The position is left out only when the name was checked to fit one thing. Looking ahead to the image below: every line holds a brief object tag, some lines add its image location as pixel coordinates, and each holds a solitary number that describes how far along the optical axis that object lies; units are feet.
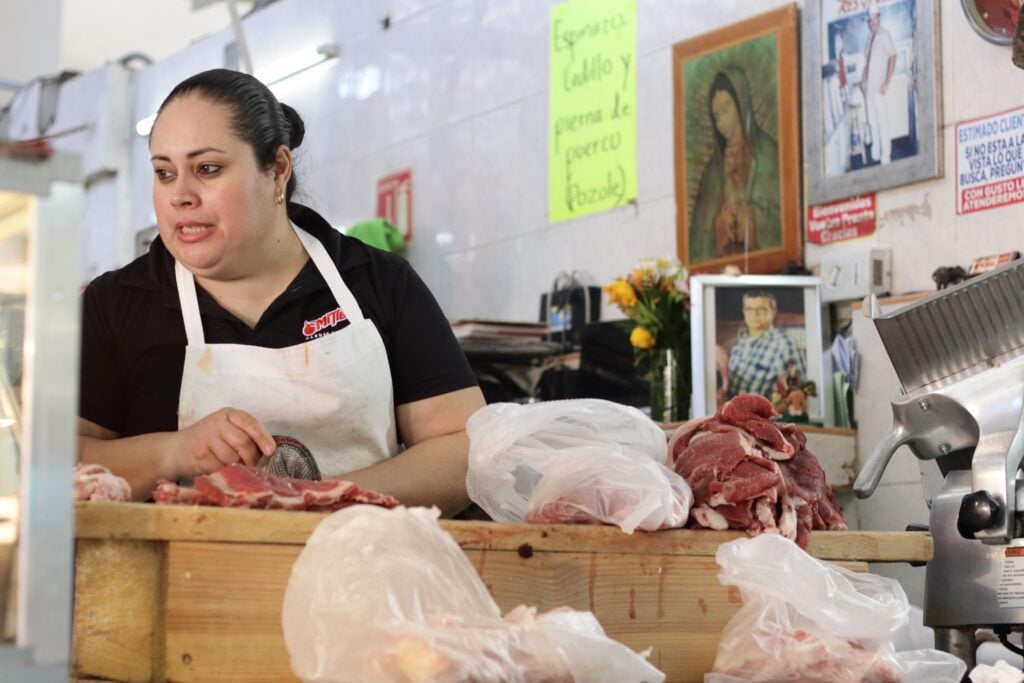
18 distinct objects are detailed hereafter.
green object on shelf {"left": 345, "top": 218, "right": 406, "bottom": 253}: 23.00
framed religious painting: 17.28
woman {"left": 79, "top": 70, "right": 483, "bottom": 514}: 10.05
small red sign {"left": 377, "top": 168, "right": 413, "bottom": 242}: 23.66
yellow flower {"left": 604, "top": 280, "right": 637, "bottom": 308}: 16.81
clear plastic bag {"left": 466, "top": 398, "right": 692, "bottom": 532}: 8.17
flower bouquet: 16.70
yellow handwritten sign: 19.80
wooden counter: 6.72
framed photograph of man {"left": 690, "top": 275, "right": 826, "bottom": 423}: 16.15
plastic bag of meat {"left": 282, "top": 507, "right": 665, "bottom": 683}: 6.17
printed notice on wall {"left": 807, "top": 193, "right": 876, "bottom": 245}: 16.43
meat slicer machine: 9.38
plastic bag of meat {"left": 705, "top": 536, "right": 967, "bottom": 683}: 7.66
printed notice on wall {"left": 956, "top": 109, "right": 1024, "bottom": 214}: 14.96
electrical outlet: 15.99
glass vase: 16.63
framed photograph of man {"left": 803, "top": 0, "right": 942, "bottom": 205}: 15.72
